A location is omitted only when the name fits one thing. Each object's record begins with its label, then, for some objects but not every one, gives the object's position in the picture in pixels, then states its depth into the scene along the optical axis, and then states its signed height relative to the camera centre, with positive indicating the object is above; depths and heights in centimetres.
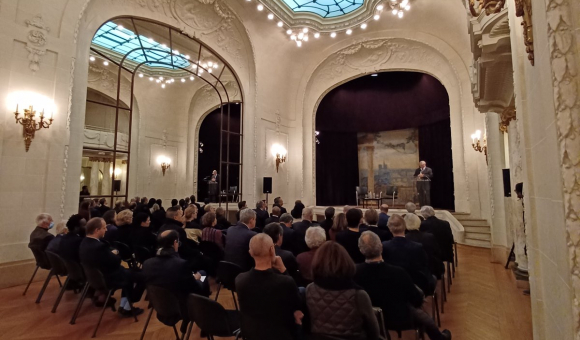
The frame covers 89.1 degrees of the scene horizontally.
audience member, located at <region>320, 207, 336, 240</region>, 441 -47
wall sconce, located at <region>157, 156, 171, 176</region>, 1255 +117
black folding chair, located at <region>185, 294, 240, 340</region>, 218 -96
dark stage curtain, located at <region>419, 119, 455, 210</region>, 1142 +115
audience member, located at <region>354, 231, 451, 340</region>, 220 -72
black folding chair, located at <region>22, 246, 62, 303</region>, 416 -98
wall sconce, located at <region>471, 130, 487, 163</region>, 846 +136
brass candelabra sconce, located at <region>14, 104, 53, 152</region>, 493 +113
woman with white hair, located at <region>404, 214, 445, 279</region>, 354 -63
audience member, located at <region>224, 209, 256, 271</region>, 346 -66
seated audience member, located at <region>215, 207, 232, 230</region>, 546 -60
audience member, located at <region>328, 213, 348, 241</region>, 366 -44
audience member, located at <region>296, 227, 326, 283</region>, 286 -62
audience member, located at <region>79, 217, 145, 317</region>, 331 -81
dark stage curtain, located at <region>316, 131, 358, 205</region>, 1414 +107
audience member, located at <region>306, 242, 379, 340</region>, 175 -67
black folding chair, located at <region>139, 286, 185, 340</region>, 252 -100
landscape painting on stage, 1327 +133
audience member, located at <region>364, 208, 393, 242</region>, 397 -42
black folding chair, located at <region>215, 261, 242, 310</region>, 326 -91
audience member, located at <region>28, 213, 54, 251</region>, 417 -63
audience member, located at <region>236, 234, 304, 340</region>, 187 -73
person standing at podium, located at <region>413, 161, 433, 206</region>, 973 +16
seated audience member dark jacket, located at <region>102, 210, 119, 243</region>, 444 -58
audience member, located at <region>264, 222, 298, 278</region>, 287 -62
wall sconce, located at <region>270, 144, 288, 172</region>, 1094 +134
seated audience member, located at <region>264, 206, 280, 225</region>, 557 -43
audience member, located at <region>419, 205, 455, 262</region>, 436 -66
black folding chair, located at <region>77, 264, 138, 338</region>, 331 -102
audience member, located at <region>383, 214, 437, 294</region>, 282 -65
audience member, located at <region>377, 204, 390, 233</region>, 482 -54
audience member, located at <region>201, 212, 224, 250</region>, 439 -64
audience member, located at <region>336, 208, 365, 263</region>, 329 -58
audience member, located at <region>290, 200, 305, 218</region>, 615 -46
